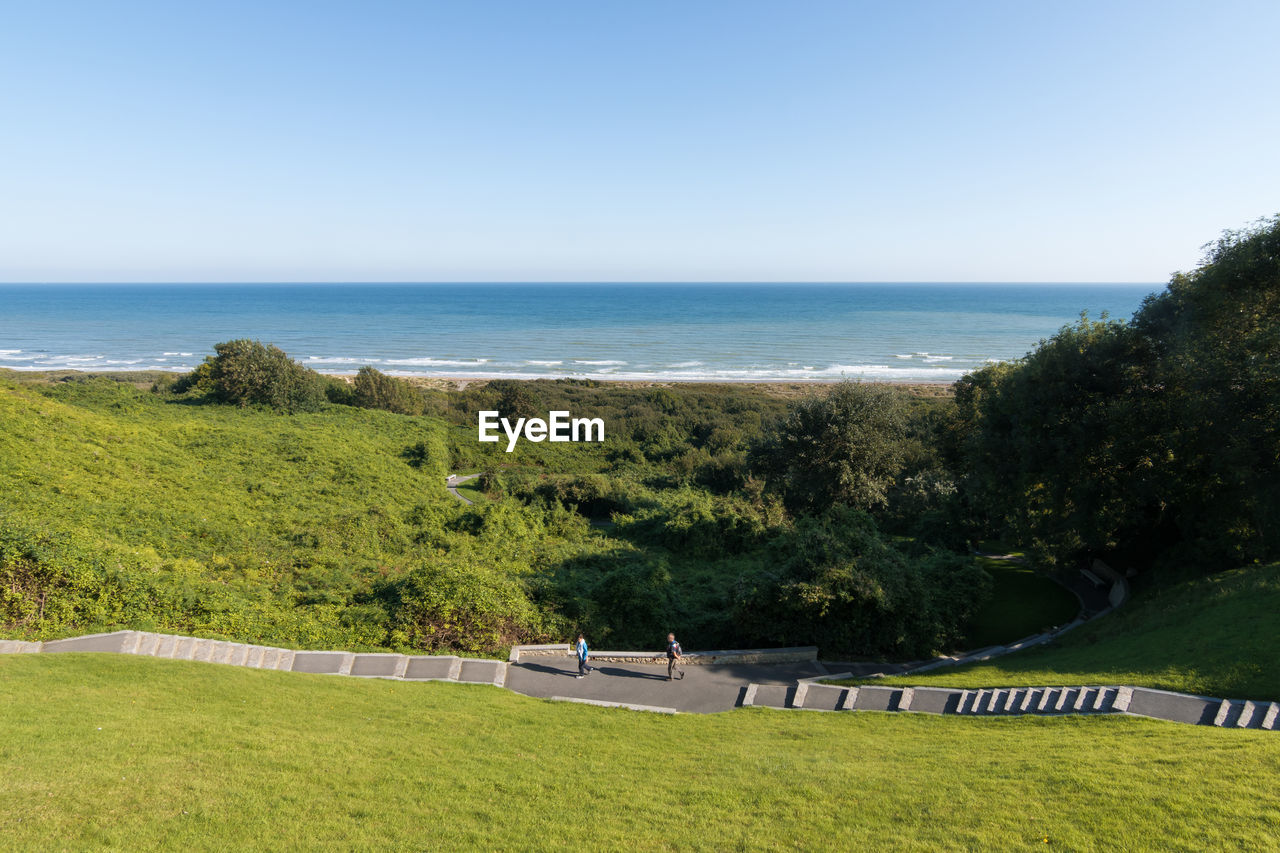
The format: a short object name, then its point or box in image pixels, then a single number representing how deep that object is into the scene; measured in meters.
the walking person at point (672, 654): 14.90
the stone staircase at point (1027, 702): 10.78
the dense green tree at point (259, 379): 41.59
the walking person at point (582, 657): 14.84
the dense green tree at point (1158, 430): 15.74
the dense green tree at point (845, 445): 27.78
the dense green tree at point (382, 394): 52.25
